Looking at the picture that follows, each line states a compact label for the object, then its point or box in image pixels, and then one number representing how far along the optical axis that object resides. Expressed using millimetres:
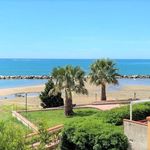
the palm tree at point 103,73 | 25678
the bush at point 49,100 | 23412
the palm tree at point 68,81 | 19723
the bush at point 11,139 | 9742
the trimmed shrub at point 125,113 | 14494
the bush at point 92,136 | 11781
